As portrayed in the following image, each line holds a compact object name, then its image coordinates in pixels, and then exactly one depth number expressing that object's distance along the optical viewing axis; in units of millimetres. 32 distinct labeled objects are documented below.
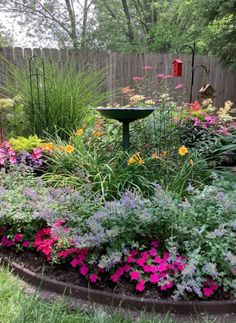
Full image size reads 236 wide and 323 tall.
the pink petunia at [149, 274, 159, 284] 1891
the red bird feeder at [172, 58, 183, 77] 4675
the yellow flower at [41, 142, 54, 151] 3291
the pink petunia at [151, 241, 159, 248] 2115
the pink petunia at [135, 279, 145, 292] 1874
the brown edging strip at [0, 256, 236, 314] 1819
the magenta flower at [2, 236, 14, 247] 2389
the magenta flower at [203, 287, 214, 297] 1835
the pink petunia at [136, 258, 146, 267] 1969
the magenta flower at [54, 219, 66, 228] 2191
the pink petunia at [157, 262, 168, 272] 1921
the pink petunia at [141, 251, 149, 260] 2008
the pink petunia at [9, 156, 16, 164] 3218
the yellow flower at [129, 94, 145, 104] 4010
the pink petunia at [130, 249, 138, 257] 2018
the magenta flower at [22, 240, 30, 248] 2332
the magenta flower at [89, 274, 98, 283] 1947
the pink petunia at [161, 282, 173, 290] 1838
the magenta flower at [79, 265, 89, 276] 2002
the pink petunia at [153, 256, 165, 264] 1976
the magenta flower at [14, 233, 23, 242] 2363
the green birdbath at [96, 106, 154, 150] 2912
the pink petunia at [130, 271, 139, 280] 1901
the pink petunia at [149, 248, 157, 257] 2037
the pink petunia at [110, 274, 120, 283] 1927
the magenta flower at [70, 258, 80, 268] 2032
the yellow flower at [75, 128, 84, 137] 3484
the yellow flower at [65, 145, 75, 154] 3055
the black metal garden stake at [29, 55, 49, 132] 4109
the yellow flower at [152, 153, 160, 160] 3060
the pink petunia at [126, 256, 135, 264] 1968
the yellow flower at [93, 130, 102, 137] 3564
